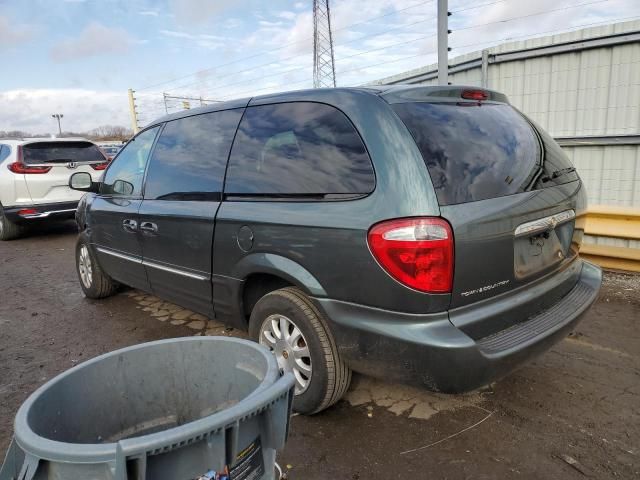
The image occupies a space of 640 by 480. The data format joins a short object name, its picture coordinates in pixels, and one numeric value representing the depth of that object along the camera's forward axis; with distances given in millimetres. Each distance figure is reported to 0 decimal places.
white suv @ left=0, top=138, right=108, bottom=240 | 7910
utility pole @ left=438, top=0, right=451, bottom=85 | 6256
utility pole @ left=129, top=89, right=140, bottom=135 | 19297
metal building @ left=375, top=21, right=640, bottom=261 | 6461
